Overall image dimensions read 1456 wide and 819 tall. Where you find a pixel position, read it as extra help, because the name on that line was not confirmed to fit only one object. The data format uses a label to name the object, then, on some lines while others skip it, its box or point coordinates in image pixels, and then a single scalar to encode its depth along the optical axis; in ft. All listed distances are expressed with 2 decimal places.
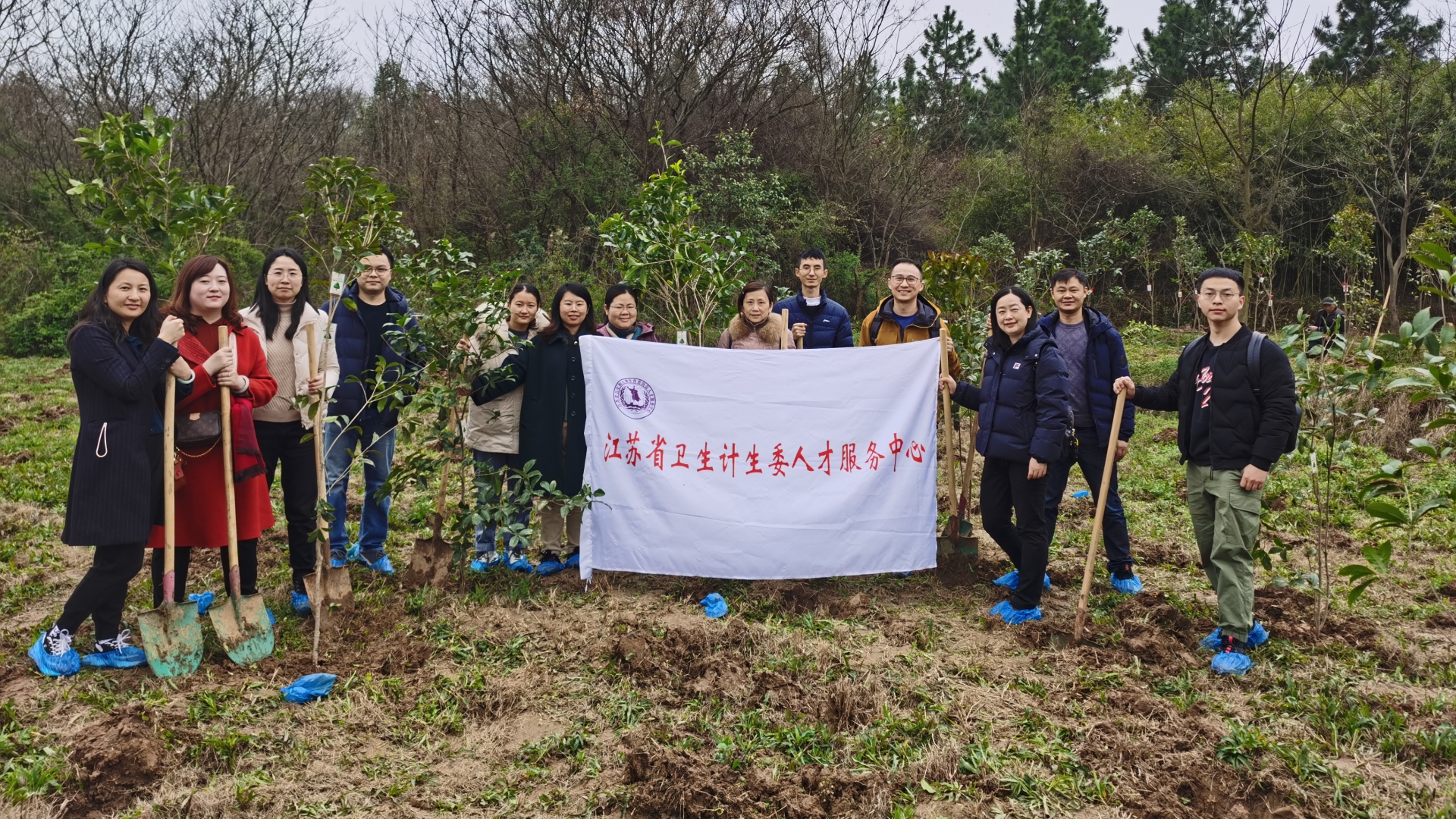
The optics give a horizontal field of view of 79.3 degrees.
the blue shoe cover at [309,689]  11.76
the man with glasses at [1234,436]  12.50
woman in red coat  12.55
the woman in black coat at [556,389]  16.05
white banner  15.71
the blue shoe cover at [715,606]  15.05
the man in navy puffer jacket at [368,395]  15.62
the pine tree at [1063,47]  82.48
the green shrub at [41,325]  50.06
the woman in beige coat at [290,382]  14.08
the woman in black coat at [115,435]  11.55
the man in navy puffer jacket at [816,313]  17.95
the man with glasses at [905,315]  16.97
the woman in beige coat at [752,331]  17.54
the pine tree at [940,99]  63.36
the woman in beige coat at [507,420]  16.08
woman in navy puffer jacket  14.23
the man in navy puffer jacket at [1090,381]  15.98
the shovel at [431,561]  15.75
